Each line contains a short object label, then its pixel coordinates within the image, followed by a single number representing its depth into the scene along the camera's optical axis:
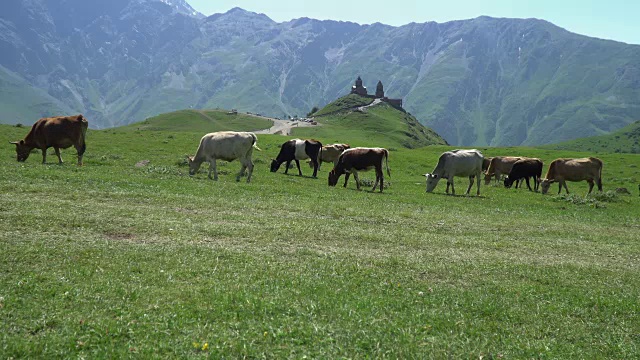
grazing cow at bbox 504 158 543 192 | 45.78
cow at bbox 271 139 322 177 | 43.34
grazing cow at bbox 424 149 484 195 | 36.06
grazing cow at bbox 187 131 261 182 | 31.44
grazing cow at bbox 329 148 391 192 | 34.24
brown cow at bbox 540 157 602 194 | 42.91
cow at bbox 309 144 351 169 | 46.97
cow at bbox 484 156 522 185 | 49.88
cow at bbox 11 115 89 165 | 31.50
